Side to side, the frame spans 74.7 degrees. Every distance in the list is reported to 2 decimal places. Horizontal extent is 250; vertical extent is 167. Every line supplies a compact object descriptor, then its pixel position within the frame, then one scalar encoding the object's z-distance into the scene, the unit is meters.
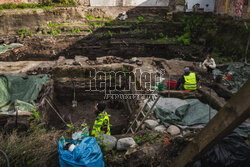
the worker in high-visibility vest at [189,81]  5.79
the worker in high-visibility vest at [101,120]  3.72
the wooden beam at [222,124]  1.19
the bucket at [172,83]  6.19
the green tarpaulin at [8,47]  11.37
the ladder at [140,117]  4.88
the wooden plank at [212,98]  4.96
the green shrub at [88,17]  15.91
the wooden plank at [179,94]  5.62
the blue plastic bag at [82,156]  2.22
